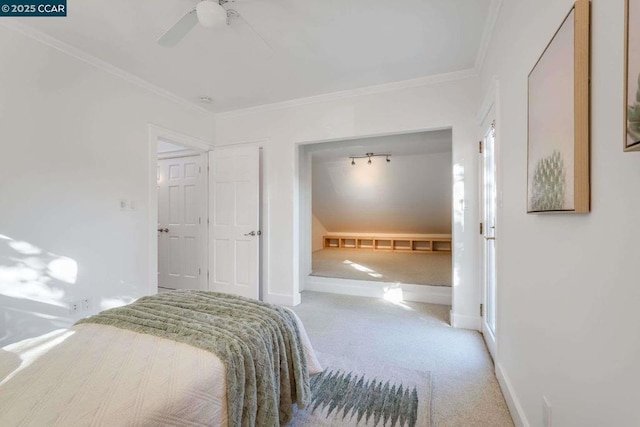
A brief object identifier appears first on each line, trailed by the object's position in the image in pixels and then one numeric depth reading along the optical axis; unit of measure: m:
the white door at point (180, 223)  4.09
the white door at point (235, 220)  3.68
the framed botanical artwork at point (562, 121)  0.85
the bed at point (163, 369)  0.86
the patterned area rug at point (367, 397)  1.58
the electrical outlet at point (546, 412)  1.12
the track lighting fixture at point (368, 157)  5.18
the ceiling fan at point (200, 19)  1.69
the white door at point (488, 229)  2.41
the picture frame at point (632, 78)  0.58
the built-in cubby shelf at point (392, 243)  7.14
